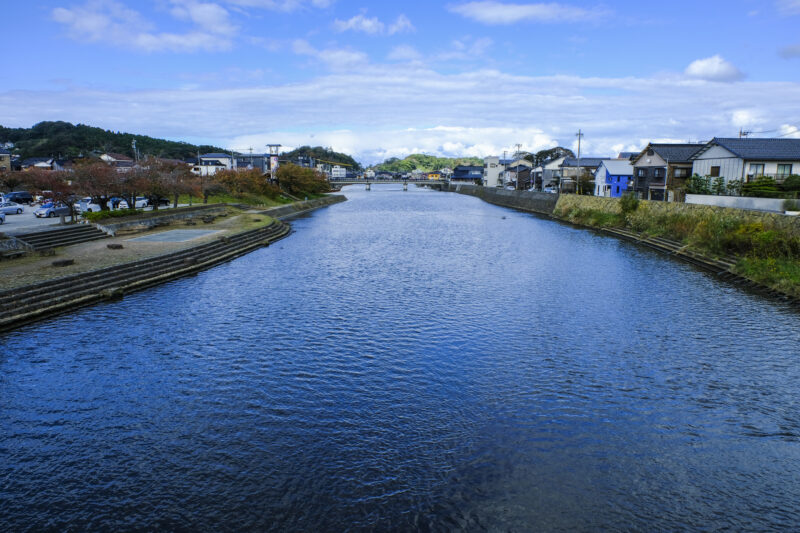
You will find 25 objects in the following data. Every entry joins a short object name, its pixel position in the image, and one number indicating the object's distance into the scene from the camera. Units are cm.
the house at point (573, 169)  8531
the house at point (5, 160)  8006
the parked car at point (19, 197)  5541
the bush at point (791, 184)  3800
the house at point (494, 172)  14238
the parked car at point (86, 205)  4715
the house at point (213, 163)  9481
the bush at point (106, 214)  3553
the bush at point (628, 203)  4928
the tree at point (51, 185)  3058
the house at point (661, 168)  5600
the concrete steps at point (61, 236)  2753
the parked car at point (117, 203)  4860
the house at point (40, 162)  8317
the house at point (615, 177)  7150
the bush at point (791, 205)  2934
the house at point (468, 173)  17750
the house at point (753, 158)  4244
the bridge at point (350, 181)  15325
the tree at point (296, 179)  8792
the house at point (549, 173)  9731
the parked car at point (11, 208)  4298
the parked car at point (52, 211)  4050
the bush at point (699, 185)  4597
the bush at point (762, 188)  3651
